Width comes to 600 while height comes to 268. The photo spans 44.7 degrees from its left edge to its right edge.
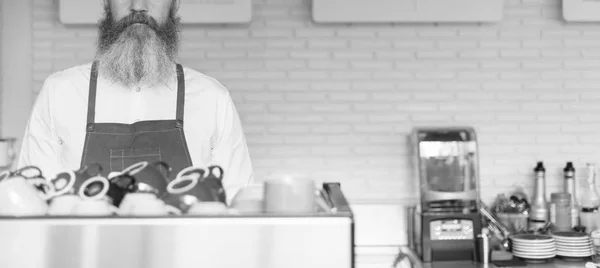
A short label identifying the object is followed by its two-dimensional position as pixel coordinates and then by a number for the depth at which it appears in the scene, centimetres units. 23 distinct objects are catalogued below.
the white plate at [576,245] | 395
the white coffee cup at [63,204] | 148
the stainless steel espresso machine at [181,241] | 141
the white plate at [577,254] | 395
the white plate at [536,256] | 387
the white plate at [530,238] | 388
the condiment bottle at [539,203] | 432
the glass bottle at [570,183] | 441
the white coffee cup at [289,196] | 151
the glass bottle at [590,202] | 432
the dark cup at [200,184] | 157
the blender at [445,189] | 399
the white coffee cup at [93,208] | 144
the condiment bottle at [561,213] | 429
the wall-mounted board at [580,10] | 446
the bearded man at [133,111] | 269
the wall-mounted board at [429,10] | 440
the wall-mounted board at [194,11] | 435
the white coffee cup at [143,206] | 145
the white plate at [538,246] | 387
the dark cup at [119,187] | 159
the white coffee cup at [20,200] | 144
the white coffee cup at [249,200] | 161
